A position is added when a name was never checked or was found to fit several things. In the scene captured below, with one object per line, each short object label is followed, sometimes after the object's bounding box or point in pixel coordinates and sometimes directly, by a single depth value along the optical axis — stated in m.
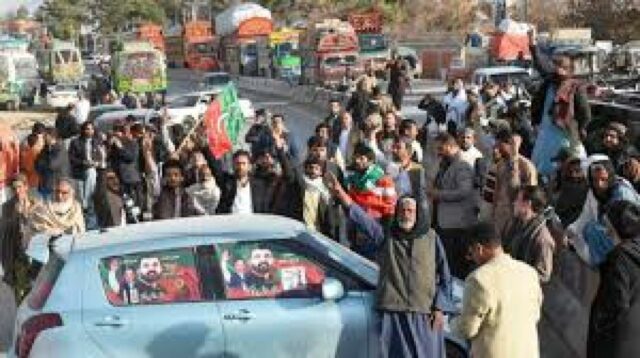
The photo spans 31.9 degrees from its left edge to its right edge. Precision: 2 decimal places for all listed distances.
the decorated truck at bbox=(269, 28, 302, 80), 60.47
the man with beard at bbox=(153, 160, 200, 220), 9.97
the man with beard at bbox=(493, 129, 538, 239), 9.05
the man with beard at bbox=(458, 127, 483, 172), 10.17
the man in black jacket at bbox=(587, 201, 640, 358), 6.25
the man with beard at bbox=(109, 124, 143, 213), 13.82
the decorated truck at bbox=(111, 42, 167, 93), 49.03
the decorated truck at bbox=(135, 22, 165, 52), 85.25
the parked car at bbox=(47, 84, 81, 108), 50.83
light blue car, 6.82
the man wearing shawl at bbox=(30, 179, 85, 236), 9.50
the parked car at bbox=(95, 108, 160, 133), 22.17
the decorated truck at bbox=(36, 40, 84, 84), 60.62
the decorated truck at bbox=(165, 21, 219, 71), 76.50
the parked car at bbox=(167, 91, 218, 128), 31.92
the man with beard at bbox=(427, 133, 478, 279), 9.89
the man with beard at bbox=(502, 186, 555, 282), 7.23
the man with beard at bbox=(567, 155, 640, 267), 7.26
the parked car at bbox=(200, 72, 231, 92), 47.73
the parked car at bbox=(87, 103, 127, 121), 25.32
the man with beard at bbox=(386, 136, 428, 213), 9.47
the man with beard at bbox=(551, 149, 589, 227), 8.87
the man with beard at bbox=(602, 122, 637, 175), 9.80
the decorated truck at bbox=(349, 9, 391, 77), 50.97
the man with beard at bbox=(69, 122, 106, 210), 14.90
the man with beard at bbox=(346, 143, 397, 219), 9.17
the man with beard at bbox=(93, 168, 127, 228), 11.62
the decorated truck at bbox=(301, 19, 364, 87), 48.47
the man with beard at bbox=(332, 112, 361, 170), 13.23
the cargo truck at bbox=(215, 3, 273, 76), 66.19
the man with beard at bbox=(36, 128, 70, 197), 13.90
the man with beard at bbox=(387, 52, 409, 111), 24.50
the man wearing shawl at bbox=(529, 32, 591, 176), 10.91
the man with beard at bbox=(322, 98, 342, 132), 14.66
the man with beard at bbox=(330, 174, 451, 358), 6.66
